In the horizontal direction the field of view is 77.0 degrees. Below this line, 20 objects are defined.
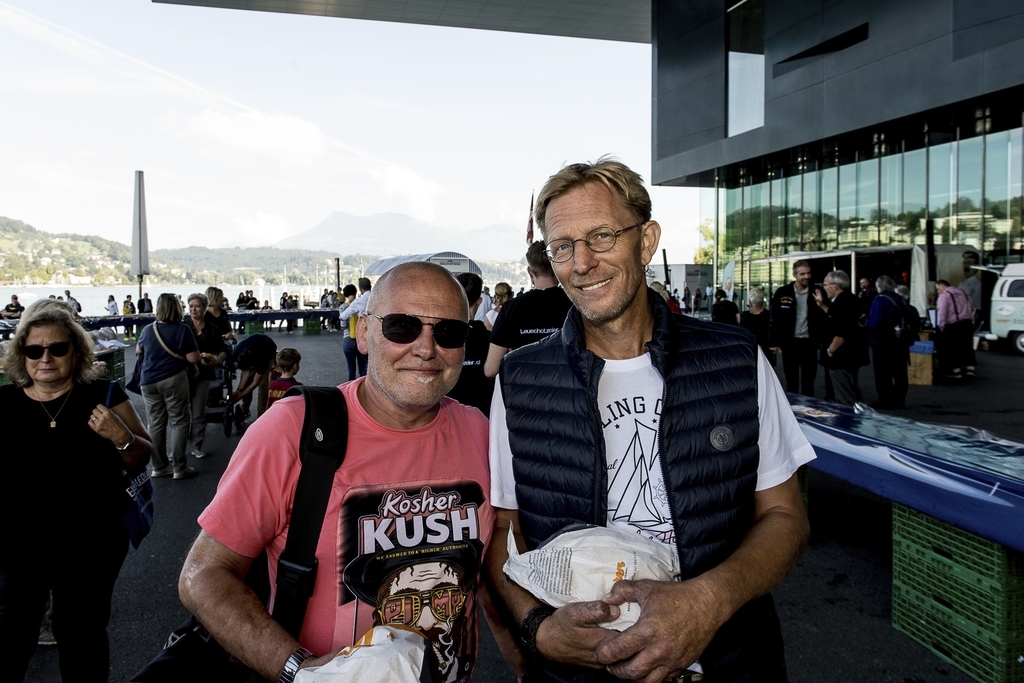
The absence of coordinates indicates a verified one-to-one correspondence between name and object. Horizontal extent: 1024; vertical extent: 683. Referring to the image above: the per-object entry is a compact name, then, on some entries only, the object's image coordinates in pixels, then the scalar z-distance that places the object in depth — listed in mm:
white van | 16547
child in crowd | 7109
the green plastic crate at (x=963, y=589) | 3094
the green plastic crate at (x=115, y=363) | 8657
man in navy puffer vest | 1701
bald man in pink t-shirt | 1656
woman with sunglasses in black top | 2684
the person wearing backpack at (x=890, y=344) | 9977
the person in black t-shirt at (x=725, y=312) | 13523
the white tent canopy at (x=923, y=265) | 18391
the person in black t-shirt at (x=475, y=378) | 5595
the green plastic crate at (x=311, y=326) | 29359
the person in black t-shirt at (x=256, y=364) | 8844
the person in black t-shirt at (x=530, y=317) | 4809
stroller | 8948
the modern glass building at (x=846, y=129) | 18781
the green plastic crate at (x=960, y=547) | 3100
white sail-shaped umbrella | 16406
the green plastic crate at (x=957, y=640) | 3092
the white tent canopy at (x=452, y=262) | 27238
